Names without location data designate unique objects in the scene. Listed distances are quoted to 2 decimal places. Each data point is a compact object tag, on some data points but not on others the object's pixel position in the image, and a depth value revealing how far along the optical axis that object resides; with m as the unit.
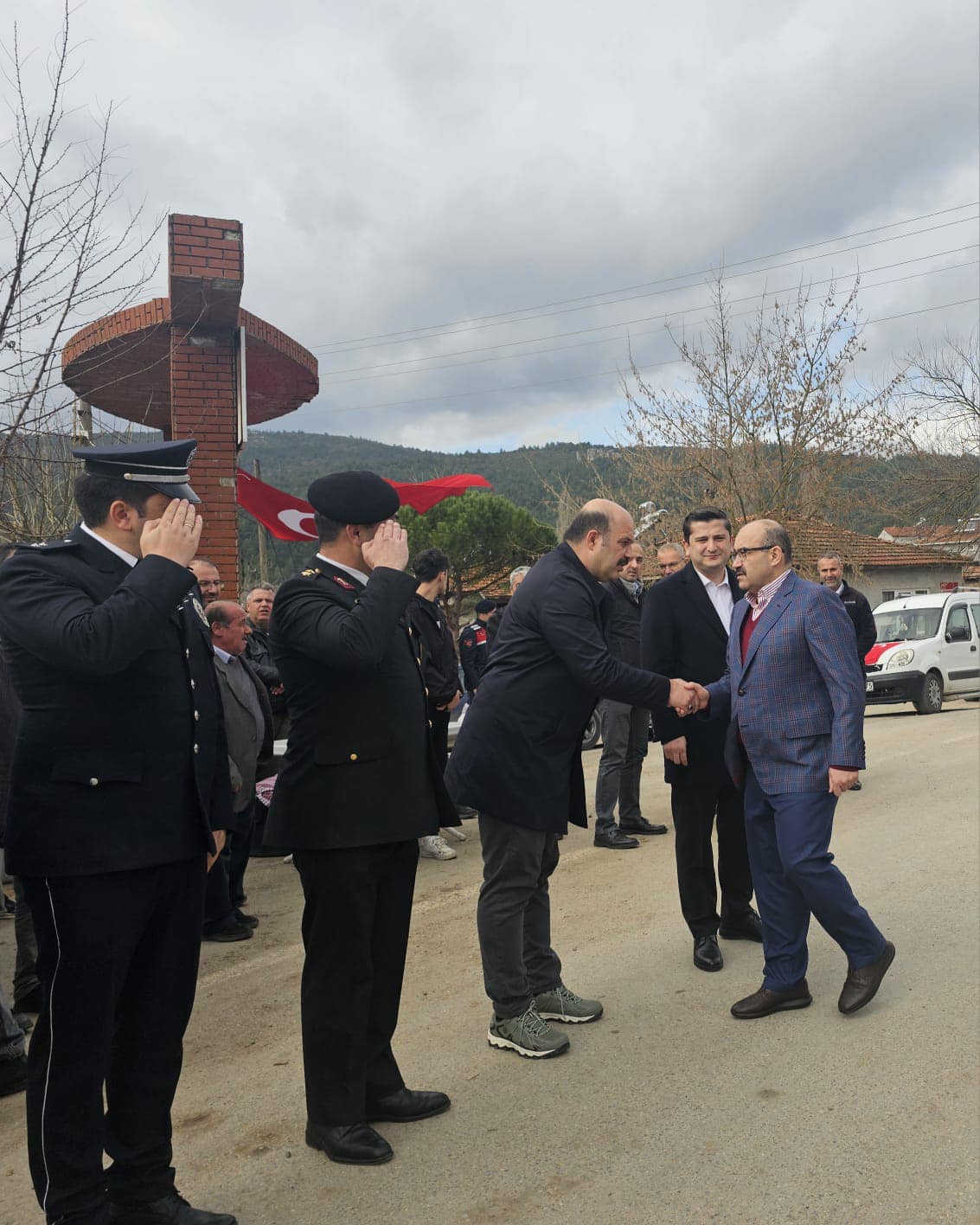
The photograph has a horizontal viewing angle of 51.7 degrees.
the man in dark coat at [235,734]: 5.71
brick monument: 8.44
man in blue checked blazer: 4.17
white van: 15.93
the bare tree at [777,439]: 22.20
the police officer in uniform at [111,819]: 2.52
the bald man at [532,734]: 3.95
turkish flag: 10.37
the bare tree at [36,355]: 5.14
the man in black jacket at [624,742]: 7.54
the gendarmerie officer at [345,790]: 3.18
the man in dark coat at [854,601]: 9.11
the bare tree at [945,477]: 29.31
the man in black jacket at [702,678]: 4.98
